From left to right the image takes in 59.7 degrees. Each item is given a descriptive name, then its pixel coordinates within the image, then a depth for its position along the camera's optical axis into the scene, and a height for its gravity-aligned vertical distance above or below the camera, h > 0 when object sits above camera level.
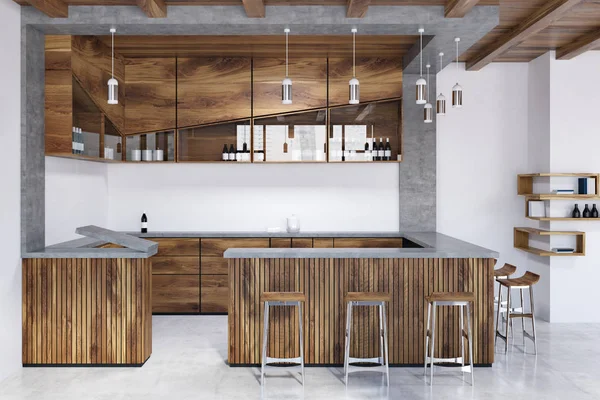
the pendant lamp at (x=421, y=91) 4.43 +0.89
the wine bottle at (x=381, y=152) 6.47 +0.54
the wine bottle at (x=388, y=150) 6.51 +0.56
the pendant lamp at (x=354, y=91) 4.32 +0.87
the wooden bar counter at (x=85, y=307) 4.40 -0.94
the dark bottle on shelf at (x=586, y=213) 6.00 -0.20
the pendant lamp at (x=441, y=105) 5.00 +0.87
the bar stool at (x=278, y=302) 3.95 -0.83
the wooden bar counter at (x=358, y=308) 4.38 -0.90
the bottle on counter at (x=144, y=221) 6.62 -0.33
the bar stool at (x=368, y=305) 3.98 -0.91
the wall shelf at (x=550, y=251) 5.95 -0.54
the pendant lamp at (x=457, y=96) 4.64 +0.89
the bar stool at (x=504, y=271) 5.03 -0.73
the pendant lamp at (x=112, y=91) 4.23 +0.85
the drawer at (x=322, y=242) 6.31 -0.56
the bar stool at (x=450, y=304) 3.96 -0.95
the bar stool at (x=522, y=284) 4.78 -0.81
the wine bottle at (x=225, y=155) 6.48 +0.50
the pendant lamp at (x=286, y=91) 4.24 +0.85
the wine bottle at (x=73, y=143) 4.82 +0.49
